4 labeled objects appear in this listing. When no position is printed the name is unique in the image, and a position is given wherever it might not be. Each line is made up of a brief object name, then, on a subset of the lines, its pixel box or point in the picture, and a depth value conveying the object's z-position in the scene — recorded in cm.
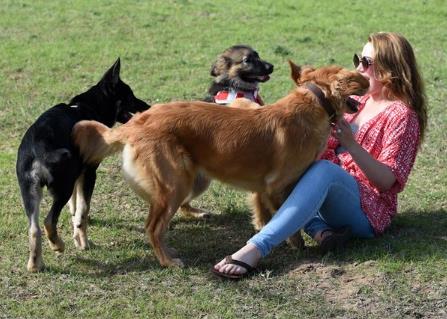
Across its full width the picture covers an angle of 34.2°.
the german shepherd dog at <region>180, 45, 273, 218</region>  692
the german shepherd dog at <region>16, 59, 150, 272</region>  476
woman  476
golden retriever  476
